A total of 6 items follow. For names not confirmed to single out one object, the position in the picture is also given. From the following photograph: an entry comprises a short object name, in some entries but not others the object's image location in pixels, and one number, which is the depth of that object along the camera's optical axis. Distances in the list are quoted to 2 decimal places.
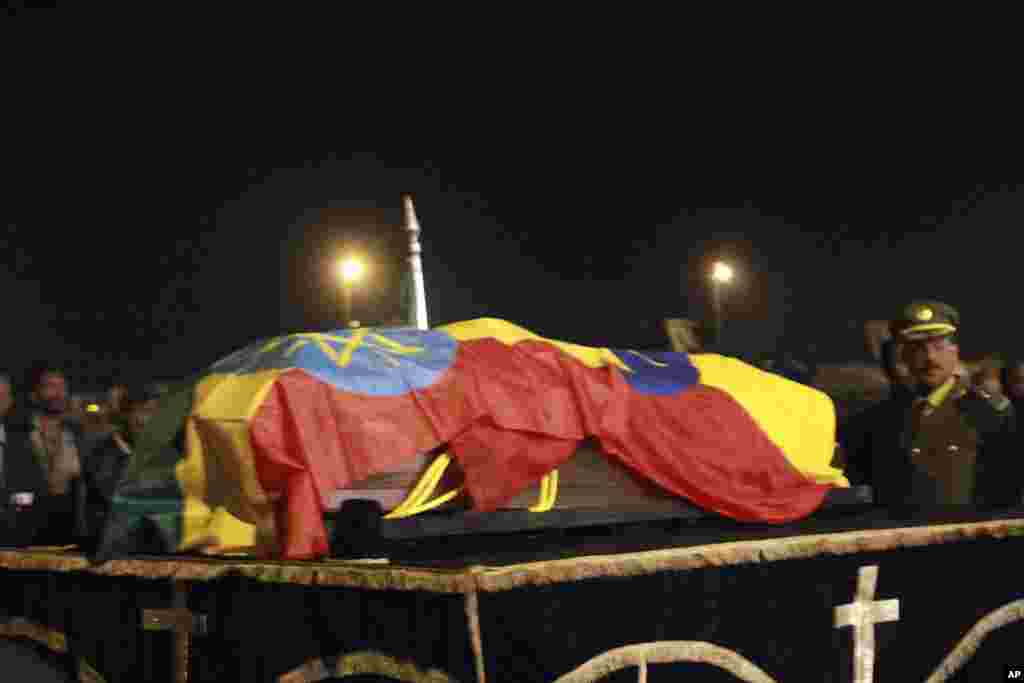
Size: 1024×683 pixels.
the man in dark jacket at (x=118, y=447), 6.24
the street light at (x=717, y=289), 19.36
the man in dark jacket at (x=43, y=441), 8.22
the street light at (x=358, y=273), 24.12
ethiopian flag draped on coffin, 5.16
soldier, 7.00
